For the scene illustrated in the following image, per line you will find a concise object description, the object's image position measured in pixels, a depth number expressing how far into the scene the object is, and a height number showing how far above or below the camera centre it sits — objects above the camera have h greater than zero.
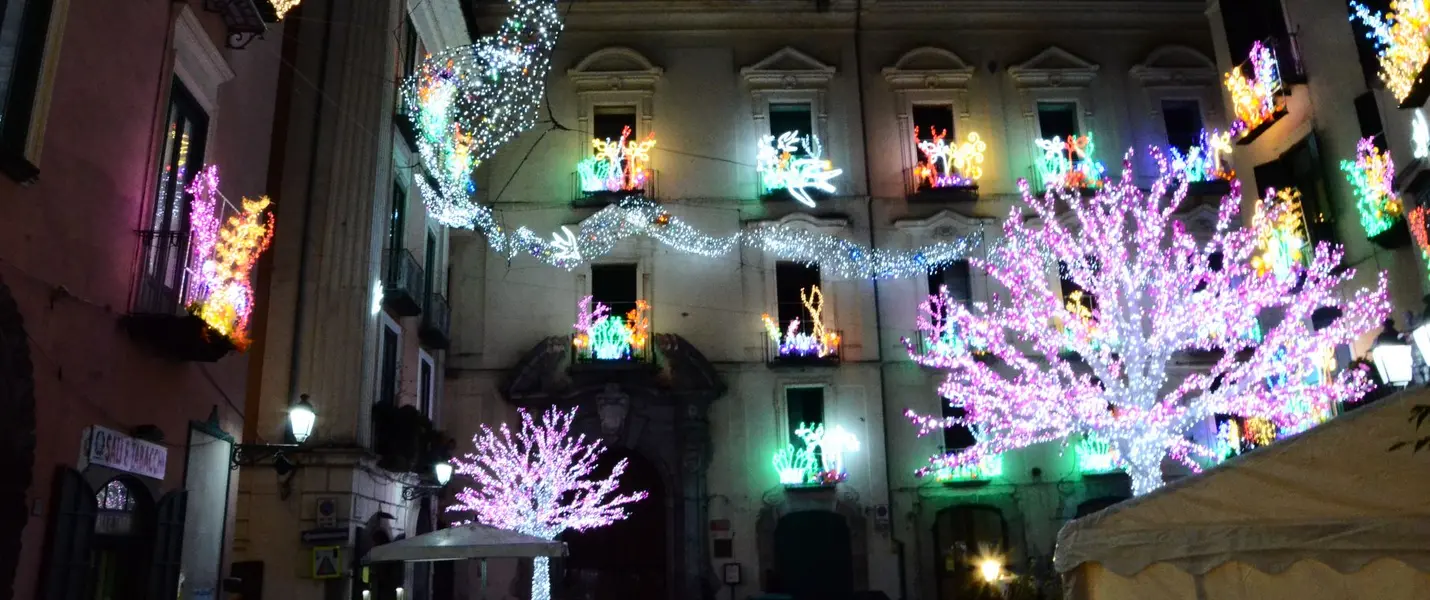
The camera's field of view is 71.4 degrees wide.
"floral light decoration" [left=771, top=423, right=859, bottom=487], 21.47 +2.83
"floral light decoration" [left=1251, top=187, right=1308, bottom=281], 16.03 +5.40
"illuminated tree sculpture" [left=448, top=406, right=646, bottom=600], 18.86 +2.26
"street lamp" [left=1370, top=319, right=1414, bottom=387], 10.26 +2.09
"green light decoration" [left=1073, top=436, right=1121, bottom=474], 21.77 +2.67
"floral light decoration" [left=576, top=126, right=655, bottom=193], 22.88 +9.57
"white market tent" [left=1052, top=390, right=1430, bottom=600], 4.41 +0.22
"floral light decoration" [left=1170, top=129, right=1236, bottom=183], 23.31 +9.47
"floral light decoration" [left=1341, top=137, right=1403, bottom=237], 13.62 +5.21
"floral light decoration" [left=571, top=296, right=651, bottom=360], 21.70 +5.61
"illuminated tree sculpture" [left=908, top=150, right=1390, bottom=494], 15.12 +3.68
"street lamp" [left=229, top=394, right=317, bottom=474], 11.23 +2.05
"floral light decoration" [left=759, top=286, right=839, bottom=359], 22.09 +5.36
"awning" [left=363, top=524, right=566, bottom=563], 12.19 +0.69
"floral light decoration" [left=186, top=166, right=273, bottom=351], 9.55 +3.44
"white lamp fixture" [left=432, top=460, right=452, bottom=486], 16.44 +2.12
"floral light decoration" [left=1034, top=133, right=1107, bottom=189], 23.06 +9.42
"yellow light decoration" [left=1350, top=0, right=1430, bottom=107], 11.70 +6.19
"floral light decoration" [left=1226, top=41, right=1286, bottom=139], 16.48 +7.91
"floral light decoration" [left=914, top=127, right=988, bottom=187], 23.25 +9.66
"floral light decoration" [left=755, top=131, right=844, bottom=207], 23.09 +9.47
